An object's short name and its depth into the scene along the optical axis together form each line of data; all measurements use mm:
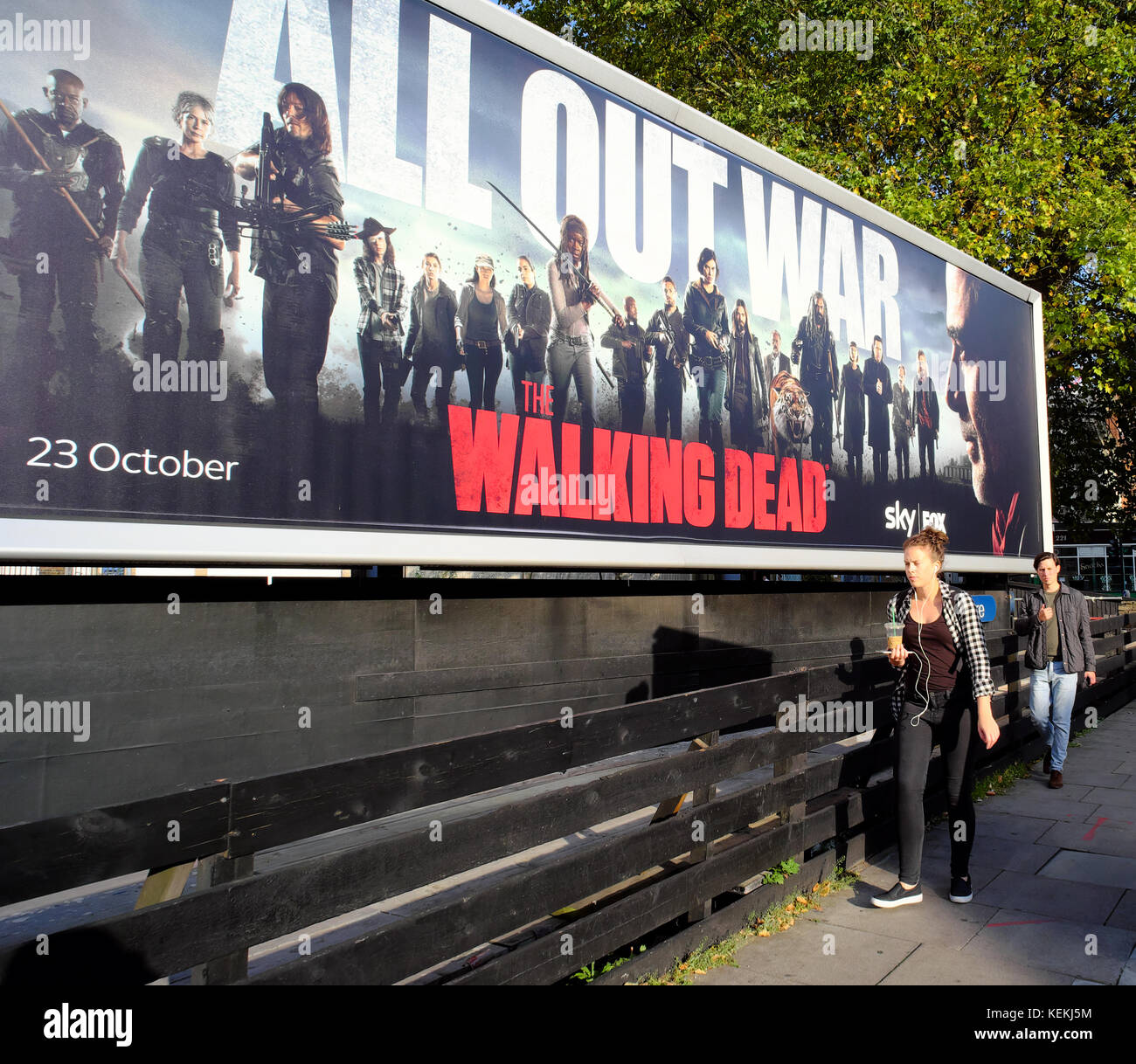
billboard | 3580
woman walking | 4969
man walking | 8398
